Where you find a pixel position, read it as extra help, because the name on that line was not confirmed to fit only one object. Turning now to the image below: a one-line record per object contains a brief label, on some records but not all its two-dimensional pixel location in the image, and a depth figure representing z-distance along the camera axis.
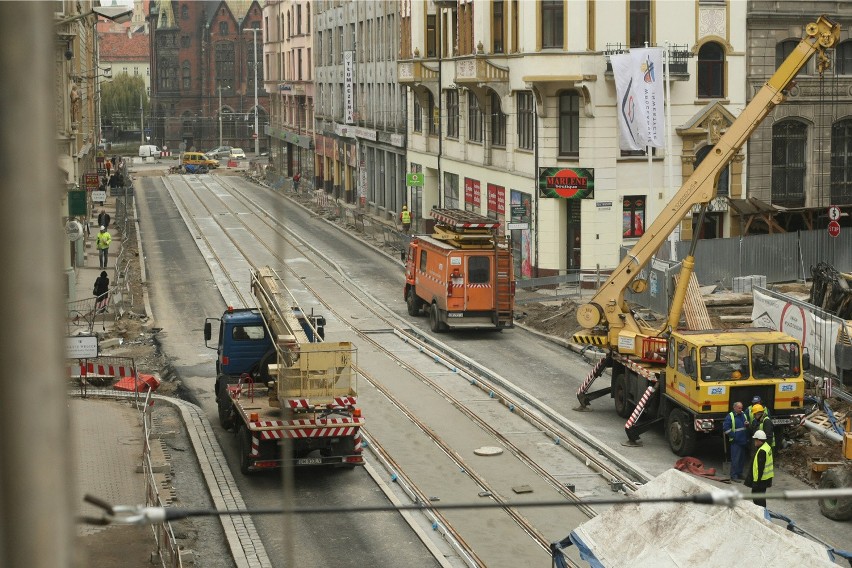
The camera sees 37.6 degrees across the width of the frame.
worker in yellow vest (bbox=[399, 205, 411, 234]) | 59.66
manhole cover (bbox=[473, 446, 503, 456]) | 22.25
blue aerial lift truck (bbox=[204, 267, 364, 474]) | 19.55
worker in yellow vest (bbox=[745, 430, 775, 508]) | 18.25
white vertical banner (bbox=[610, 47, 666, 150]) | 40.56
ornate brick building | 139.25
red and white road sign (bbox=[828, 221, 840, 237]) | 39.81
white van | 123.50
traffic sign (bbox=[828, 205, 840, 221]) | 40.72
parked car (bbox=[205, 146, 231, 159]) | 126.15
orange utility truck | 33.03
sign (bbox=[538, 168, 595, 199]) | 43.31
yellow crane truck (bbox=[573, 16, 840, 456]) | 21.08
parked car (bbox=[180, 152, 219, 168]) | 107.94
